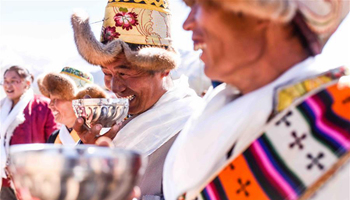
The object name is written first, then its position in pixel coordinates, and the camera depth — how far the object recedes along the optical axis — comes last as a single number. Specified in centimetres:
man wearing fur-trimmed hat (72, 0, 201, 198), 236
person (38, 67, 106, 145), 369
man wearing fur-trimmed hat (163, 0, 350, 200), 117
